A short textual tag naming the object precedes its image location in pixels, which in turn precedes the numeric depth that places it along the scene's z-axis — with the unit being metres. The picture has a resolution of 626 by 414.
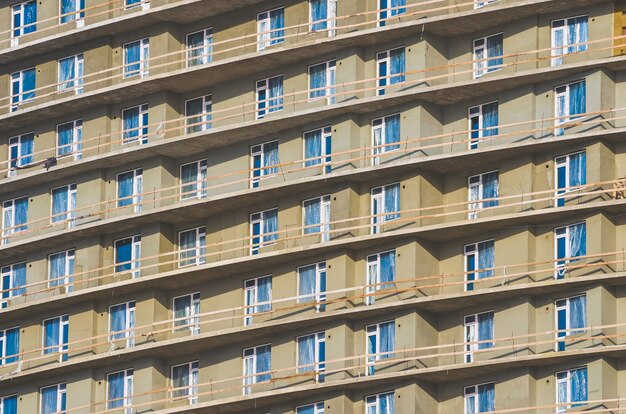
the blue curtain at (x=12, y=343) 124.06
